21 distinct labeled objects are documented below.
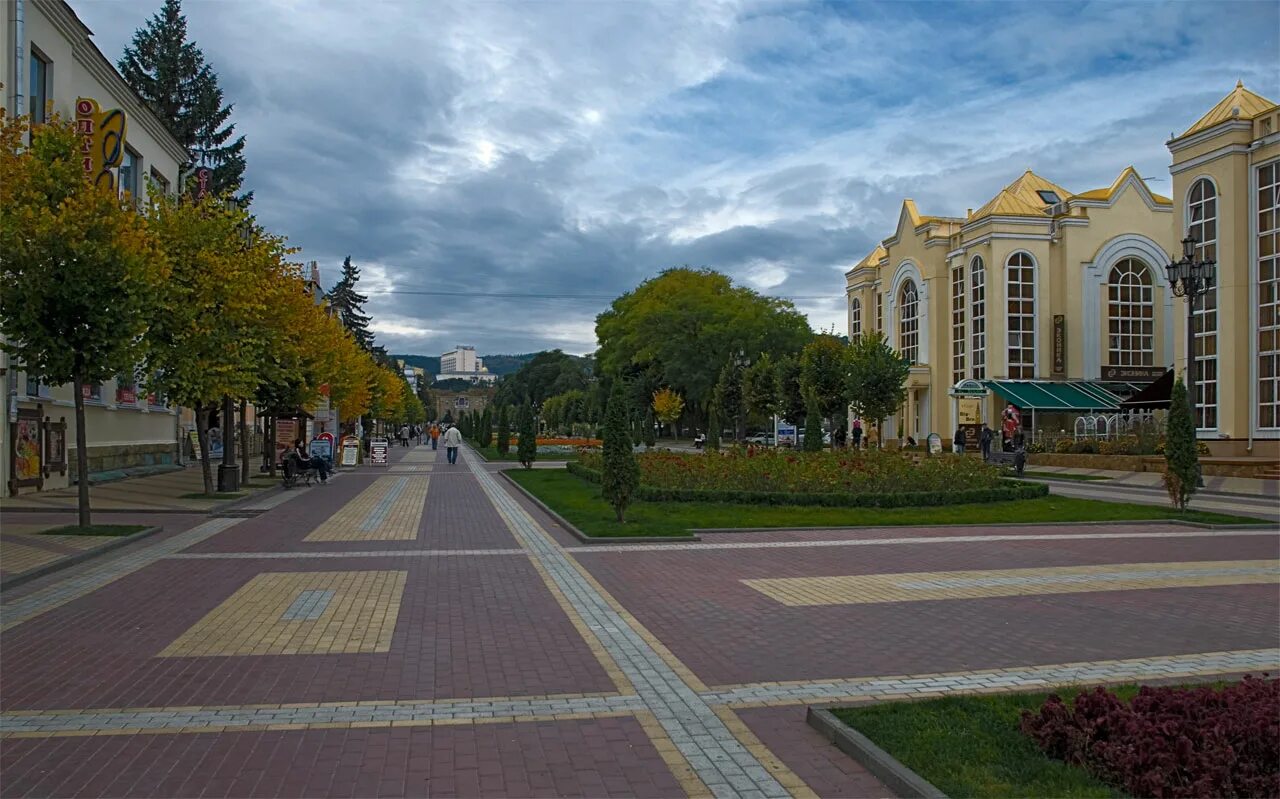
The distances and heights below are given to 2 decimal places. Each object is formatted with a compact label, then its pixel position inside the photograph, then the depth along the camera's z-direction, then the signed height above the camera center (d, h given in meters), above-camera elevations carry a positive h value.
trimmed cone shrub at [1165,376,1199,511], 18.42 -0.78
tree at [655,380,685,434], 69.69 +0.95
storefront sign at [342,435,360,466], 41.25 -1.54
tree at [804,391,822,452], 31.64 -0.43
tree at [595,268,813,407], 68.12 +6.47
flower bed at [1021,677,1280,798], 4.33 -1.63
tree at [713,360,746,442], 51.94 +1.25
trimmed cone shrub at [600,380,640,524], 16.20 -0.93
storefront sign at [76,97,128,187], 22.59 +7.08
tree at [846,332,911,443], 38.59 +1.51
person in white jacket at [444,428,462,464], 41.44 -1.07
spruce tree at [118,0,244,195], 46.50 +17.29
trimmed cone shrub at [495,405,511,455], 50.16 -1.16
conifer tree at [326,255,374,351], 86.06 +11.03
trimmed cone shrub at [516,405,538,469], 36.34 -0.86
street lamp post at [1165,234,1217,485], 24.73 +3.76
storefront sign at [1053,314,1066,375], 51.03 +3.89
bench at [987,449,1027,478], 31.31 -1.77
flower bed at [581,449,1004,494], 20.36 -1.32
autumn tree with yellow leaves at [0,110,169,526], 14.06 +2.28
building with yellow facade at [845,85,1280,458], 50.88 +6.50
